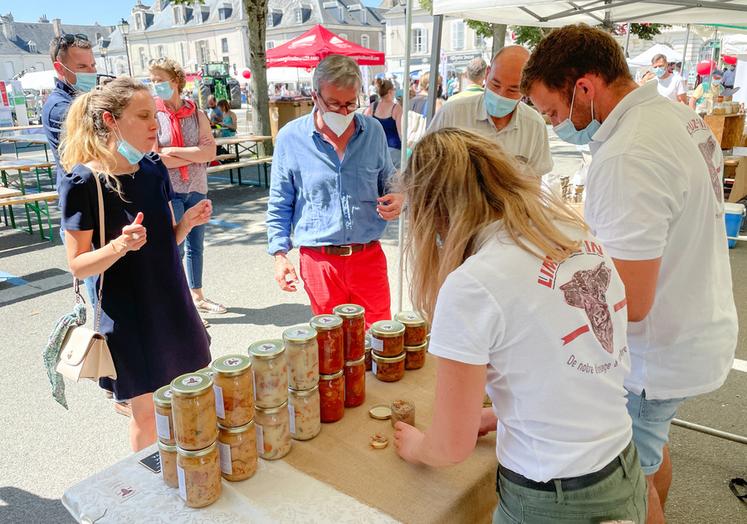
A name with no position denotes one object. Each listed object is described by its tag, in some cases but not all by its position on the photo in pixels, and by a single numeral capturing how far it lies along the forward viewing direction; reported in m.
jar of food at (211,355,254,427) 1.28
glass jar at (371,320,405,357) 1.76
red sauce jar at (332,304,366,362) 1.64
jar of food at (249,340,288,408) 1.36
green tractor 14.52
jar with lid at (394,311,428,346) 1.88
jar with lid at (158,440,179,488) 1.30
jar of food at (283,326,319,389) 1.44
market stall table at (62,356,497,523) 1.24
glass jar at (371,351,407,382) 1.79
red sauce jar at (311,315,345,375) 1.53
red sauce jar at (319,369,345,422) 1.55
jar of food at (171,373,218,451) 1.20
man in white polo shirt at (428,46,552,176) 2.87
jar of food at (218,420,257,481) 1.31
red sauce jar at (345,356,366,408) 1.65
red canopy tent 12.55
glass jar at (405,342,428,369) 1.89
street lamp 21.11
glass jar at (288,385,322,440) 1.47
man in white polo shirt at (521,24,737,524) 1.43
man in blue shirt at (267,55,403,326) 2.51
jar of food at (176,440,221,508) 1.23
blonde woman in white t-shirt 1.08
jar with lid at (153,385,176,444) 1.27
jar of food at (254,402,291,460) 1.39
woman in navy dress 1.95
